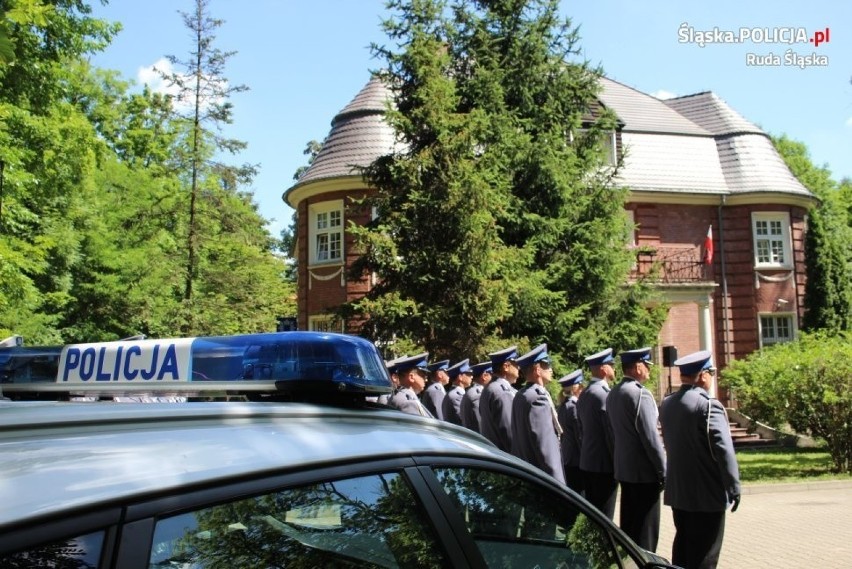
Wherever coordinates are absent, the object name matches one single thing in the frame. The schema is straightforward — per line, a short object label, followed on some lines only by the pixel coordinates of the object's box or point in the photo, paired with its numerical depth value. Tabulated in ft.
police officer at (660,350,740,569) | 19.21
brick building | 87.76
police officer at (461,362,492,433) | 34.86
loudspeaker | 39.25
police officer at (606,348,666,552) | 22.54
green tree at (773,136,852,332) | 96.32
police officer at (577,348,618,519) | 26.18
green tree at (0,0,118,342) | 41.96
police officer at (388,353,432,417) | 33.36
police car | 4.41
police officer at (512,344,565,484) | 26.18
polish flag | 92.84
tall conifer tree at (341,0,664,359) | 50.78
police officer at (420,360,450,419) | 39.47
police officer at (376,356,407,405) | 32.97
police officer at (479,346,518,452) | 30.12
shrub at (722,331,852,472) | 46.32
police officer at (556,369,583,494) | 30.22
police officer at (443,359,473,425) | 38.04
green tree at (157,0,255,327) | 74.13
